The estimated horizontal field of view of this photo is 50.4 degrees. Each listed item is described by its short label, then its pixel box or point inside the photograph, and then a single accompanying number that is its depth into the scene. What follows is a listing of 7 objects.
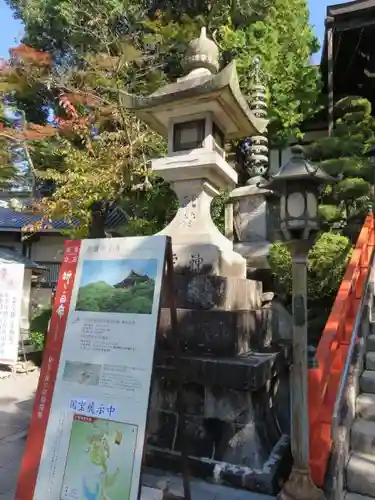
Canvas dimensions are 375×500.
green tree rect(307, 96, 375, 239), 6.57
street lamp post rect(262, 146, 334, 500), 2.60
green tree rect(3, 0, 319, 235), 8.32
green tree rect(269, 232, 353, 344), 5.49
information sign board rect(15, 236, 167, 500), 2.26
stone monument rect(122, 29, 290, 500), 3.19
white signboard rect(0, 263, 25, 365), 7.95
